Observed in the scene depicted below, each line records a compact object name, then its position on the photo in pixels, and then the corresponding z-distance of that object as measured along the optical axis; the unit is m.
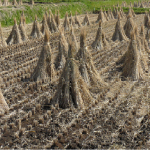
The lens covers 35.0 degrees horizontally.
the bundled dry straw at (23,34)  16.15
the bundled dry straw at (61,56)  10.26
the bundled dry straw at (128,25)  16.29
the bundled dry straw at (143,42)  11.76
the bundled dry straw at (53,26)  19.27
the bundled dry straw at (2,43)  14.15
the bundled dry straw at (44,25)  17.65
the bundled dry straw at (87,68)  8.02
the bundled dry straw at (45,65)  8.68
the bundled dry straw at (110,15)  29.39
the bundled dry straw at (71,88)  6.76
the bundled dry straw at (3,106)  6.77
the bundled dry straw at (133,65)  9.05
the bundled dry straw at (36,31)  17.28
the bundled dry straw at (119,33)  15.52
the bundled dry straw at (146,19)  20.14
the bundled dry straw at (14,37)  15.30
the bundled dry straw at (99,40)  13.63
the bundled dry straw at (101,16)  26.20
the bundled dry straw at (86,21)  25.20
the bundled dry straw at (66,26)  21.11
